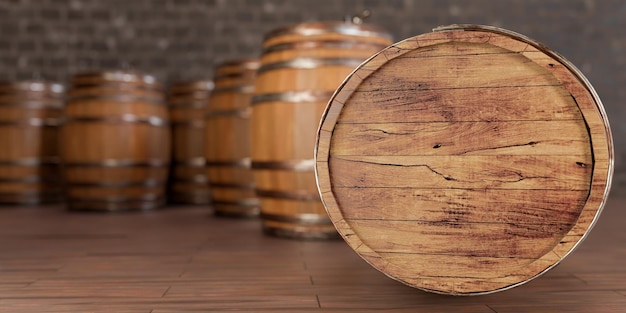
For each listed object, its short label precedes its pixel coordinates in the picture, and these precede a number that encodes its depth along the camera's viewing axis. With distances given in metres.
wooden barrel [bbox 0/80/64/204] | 4.32
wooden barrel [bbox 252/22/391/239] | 2.60
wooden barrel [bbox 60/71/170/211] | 3.83
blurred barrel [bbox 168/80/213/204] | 4.36
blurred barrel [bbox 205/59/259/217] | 3.48
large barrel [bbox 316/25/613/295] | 1.44
